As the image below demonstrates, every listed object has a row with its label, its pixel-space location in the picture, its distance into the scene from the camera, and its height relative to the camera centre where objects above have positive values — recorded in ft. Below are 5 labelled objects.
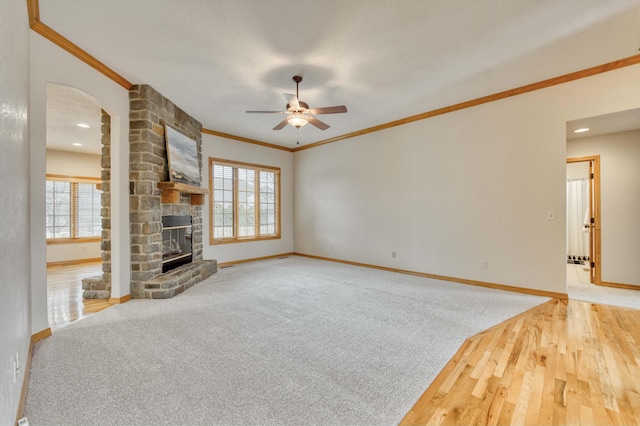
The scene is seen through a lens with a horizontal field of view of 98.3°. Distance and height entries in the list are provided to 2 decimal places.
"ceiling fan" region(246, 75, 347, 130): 11.58 +4.30
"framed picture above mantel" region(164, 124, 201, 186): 14.26 +3.07
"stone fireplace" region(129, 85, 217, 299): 12.81 +0.50
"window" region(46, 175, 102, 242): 22.26 +0.34
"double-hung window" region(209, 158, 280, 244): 20.20 +0.85
